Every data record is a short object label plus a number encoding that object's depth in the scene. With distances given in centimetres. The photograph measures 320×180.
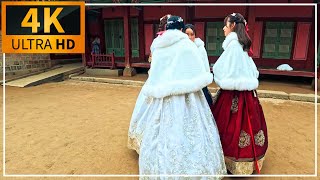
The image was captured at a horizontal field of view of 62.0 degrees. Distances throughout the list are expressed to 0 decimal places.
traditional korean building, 891
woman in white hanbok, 233
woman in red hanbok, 266
